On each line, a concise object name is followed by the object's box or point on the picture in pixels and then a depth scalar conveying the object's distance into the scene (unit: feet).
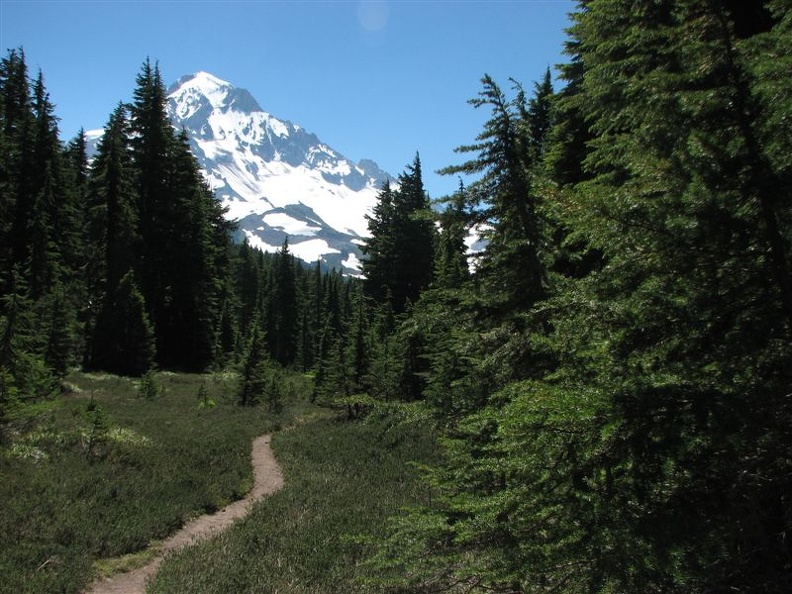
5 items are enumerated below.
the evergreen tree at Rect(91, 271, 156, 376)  107.55
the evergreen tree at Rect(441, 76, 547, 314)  24.50
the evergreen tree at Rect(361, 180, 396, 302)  146.72
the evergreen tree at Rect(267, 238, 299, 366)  246.88
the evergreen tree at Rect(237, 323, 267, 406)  94.17
